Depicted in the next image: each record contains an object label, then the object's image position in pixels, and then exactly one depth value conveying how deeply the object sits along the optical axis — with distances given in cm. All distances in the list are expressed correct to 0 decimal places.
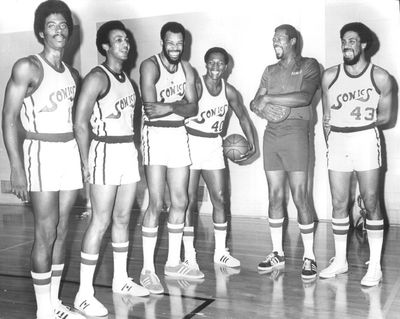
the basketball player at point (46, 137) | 291
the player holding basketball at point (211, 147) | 438
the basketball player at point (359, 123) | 383
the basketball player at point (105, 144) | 329
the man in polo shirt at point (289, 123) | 407
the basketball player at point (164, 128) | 378
